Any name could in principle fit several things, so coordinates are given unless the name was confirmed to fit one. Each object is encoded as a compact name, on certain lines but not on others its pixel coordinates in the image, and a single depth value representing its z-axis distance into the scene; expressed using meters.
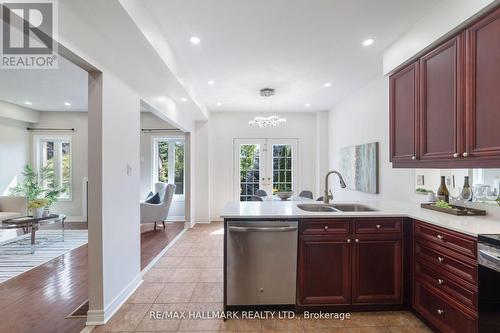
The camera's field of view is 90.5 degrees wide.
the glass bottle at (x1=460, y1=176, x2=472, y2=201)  2.34
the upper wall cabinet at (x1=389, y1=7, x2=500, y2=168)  1.79
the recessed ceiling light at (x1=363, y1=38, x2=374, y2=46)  2.90
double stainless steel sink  2.93
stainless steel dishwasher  2.30
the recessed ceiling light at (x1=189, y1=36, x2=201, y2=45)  2.81
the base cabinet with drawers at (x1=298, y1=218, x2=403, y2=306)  2.32
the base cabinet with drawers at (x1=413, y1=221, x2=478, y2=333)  1.69
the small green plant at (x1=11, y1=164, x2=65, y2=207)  5.69
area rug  3.47
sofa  4.90
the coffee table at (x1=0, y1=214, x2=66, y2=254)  4.02
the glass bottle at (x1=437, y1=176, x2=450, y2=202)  2.57
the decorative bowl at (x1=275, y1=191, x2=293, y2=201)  4.37
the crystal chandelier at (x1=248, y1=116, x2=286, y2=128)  4.82
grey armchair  5.48
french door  6.55
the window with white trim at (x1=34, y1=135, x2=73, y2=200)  6.28
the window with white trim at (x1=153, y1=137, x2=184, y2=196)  6.84
